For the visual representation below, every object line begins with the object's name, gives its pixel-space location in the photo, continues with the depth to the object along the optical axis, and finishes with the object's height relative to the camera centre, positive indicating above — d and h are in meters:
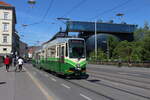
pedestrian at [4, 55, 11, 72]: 17.47 -0.80
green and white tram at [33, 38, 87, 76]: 11.36 -0.20
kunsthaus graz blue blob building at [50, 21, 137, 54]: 67.03 +9.27
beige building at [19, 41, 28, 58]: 94.58 +2.85
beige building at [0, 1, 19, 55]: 51.08 +8.39
